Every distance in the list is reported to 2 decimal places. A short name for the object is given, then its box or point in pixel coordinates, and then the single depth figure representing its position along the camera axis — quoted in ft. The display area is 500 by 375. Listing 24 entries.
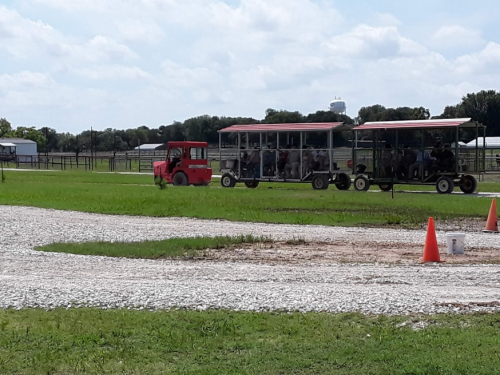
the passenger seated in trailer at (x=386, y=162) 118.52
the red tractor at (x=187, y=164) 134.92
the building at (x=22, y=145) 385.91
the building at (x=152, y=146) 401.90
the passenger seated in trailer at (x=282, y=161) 127.85
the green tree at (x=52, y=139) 485.07
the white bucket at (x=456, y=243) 51.72
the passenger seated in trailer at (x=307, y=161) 125.90
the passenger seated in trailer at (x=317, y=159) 125.29
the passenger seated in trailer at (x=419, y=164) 115.34
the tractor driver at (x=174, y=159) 136.15
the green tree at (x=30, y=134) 465.06
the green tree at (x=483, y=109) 323.57
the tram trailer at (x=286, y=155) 124.88
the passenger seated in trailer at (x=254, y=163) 130.41
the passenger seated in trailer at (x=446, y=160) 113.80
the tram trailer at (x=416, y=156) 113.59
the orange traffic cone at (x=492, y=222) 67.31
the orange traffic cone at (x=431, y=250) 47.96
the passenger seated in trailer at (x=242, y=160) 131.44
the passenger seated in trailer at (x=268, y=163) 129.08
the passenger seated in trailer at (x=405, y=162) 116.57
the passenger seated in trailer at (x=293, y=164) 127.03
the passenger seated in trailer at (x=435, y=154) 114.83
